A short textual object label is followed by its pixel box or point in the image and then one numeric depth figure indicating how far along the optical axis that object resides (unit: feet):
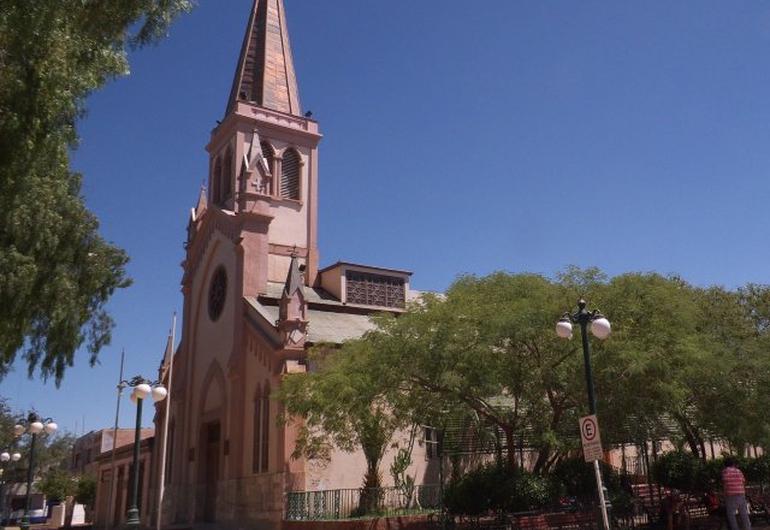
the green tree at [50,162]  40.93
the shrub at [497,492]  61.98
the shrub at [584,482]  64.23
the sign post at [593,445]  46.19
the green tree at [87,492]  184.99
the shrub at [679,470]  81.20
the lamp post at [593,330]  46.62
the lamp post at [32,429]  85.30
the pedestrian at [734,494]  52.18
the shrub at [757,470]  81.35
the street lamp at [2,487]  143.85
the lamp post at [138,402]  62.59
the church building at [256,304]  94.02
